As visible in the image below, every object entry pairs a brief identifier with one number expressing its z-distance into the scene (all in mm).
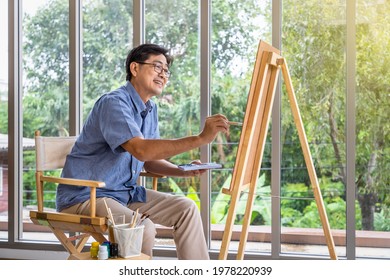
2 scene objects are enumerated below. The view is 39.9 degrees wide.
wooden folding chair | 2453
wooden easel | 2473
